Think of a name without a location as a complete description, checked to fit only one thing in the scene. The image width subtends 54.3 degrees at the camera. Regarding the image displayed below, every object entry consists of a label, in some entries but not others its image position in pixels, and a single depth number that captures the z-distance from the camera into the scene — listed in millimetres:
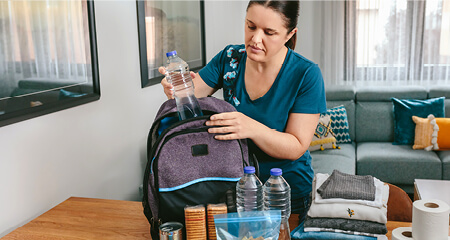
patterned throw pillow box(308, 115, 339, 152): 3564
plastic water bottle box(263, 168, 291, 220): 1174
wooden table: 1338
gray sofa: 3301
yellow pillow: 3422
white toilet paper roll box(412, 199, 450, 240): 941
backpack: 1142
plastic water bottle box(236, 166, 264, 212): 1150
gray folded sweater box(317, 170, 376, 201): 1193
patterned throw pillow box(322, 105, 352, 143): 3697
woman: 1264
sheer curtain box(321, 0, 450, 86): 4234
